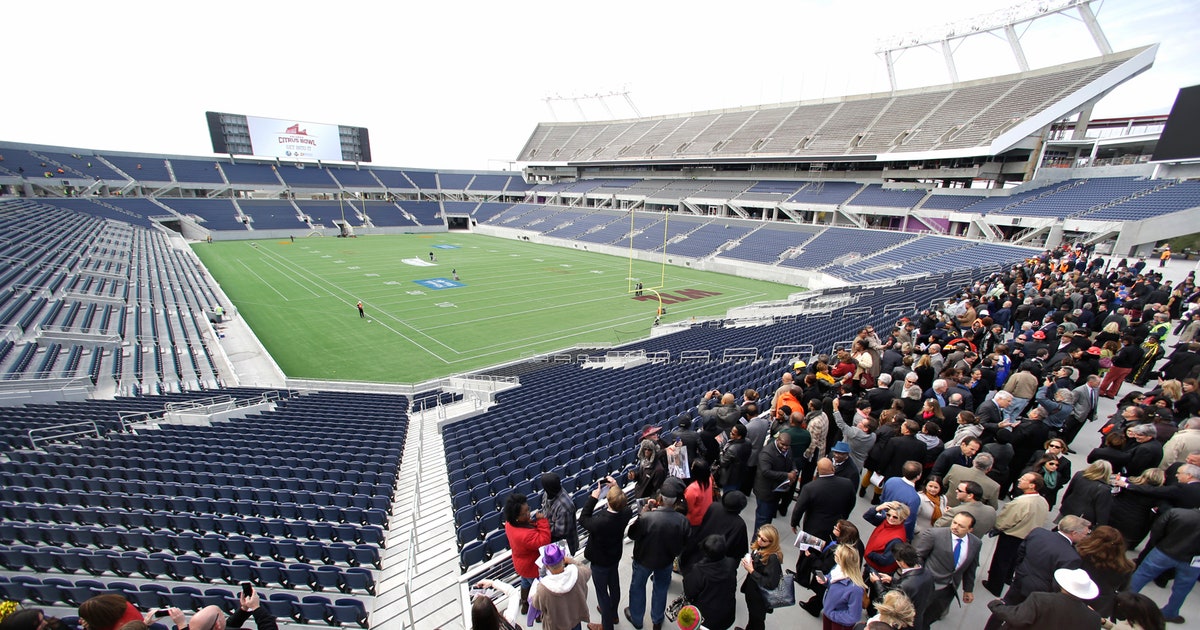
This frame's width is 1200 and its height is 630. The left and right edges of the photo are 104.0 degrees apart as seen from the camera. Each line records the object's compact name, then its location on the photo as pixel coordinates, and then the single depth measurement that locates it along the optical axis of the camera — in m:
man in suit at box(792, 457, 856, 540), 4.33
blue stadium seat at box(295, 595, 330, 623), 4.59
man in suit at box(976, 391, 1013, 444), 5.91
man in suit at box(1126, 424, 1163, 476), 4.76
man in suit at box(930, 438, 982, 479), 4.96
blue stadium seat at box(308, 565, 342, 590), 5.08
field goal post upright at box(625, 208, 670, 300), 31.50
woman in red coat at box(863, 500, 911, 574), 3.87
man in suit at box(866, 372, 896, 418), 6.89
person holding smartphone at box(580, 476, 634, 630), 3.97
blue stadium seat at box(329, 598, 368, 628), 4.66
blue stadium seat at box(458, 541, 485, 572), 5.30
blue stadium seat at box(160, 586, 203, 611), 4.46
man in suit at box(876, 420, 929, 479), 5.10
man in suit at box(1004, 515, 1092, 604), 3.48
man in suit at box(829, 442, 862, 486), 4.60
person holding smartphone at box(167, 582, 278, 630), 3.26
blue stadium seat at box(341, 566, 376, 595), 5.09
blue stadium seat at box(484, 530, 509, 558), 5.44
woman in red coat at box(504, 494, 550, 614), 4.22
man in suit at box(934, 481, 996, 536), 4.14
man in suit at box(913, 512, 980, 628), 3.72
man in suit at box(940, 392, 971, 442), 6.13
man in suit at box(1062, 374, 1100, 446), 6.22
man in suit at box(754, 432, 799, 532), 4.99
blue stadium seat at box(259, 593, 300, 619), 4.59
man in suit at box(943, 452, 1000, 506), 4.50
